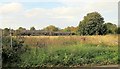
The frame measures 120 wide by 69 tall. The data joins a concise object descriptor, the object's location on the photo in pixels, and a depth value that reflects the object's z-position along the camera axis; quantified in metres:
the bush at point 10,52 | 5.57
